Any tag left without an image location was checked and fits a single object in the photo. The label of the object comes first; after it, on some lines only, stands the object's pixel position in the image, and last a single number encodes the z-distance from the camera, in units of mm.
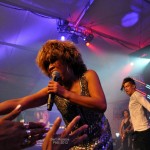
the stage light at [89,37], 5957
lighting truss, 5488
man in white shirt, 3342
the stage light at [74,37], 5849
